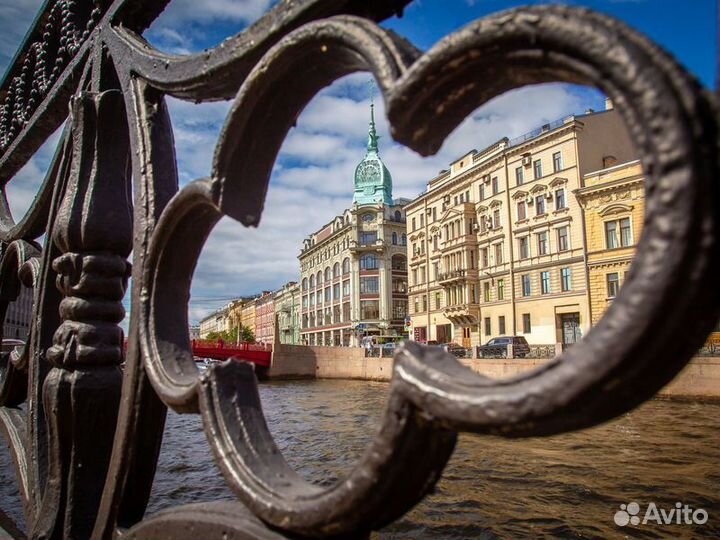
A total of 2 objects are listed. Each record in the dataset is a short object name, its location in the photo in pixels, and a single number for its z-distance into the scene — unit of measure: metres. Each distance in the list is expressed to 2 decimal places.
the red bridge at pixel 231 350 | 30.02
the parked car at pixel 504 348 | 22.65
